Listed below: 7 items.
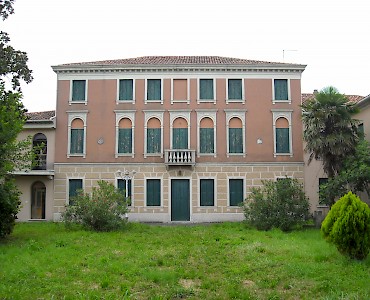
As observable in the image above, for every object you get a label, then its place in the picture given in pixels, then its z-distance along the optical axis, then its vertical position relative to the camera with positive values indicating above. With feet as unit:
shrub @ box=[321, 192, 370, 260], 37.96 -2.86
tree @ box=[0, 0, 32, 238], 53.67 +6.52
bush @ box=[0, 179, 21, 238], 55.48 -1.37
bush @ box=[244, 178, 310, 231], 70.54 -1.96
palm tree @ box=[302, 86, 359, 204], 76.13 +11.59
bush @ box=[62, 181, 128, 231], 67.26 -2.15
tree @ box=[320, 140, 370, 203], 70.17 +2.89
